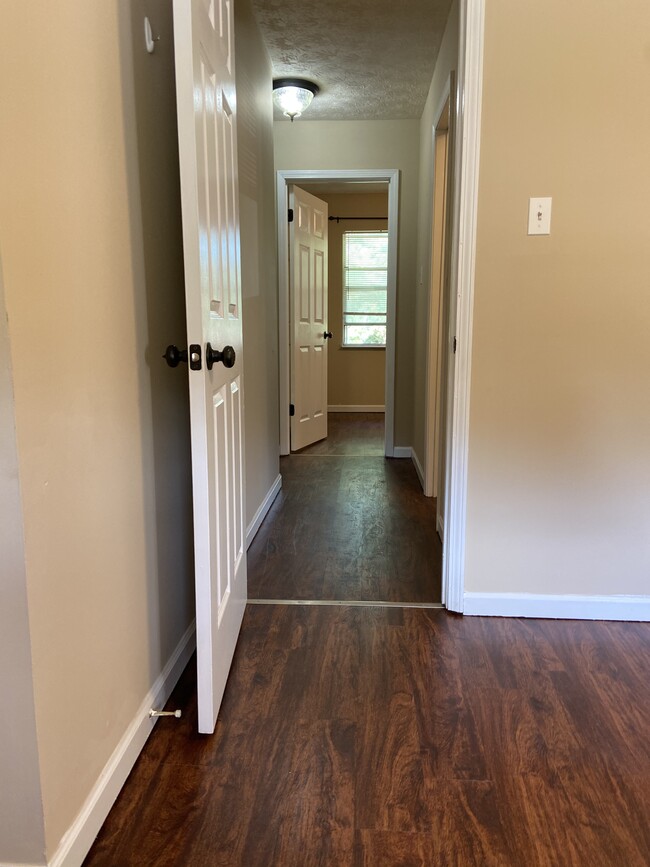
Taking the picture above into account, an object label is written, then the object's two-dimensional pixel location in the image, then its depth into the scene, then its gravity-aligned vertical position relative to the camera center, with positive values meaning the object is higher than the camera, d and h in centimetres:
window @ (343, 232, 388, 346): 669 +37
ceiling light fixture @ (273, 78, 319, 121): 368 +134
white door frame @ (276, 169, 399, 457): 449 +42
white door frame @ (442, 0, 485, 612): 197 +14
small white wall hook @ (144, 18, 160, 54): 151 +68
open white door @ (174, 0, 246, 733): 136 +3
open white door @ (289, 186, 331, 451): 479 +4
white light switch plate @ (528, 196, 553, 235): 203 +34
